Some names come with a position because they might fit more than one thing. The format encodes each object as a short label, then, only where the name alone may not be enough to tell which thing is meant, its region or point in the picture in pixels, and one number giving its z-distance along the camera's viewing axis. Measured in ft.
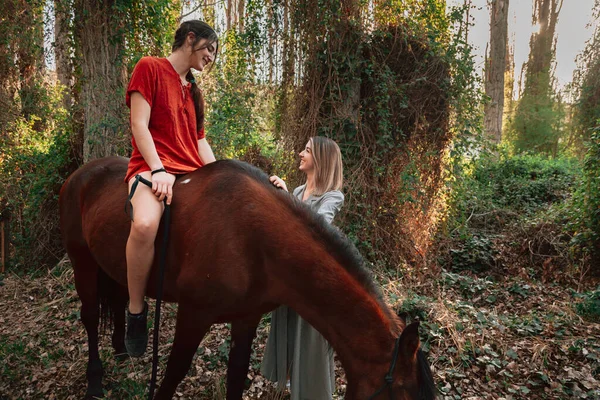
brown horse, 5.46
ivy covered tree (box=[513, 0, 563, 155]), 63.98
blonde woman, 8.73
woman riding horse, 7.01
